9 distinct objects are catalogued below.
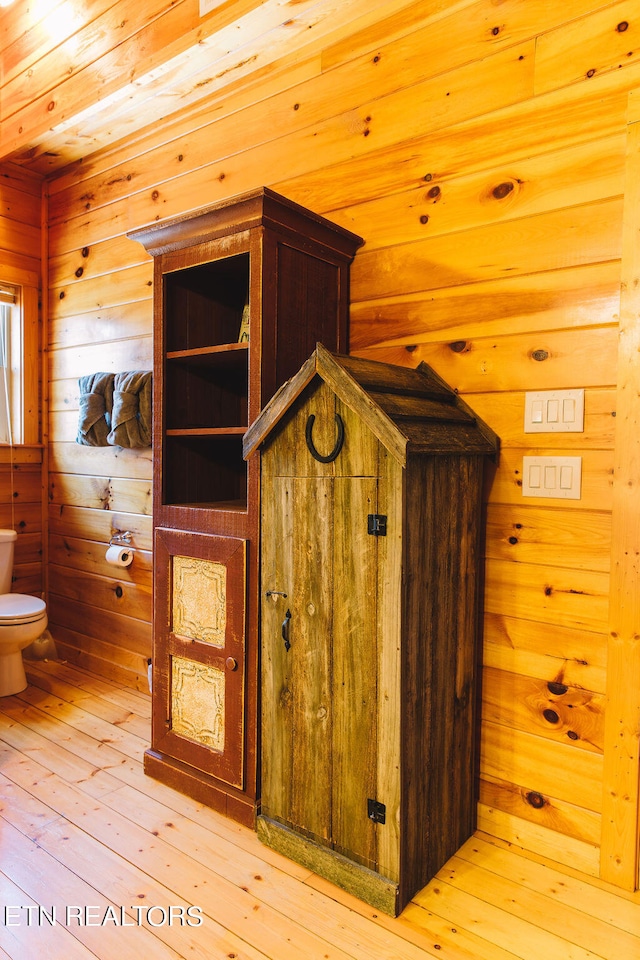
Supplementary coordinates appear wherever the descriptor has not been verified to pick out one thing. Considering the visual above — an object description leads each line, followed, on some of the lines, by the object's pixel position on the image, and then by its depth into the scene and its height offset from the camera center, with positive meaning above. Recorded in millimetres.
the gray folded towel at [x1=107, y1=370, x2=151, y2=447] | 2754 +146
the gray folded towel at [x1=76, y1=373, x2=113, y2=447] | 2920 +162
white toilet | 2805 -863
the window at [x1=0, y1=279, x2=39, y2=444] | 3496 +444
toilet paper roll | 2984 -540
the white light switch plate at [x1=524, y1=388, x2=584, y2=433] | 1704 +104
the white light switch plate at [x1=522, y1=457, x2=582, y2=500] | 1715 -79
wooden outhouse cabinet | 1532 -464
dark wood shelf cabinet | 1886 +31
